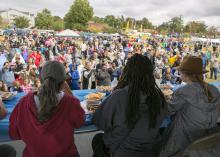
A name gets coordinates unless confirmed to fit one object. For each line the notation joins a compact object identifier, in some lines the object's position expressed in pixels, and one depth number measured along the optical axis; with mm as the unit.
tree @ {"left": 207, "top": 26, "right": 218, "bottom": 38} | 39209
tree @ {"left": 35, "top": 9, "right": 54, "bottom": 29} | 42195
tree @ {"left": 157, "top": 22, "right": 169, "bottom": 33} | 48312
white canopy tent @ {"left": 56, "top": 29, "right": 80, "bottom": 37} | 15909
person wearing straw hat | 1407
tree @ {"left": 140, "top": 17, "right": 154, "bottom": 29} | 49507
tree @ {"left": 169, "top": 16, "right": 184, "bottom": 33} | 45751
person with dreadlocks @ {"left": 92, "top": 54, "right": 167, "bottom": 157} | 1227
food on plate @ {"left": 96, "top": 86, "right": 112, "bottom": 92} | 2143
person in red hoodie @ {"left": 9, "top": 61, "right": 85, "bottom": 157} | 1139
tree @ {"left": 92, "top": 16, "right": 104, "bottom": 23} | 46667
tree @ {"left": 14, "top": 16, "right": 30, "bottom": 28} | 43835
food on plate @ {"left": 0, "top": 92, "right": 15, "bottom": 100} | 1866
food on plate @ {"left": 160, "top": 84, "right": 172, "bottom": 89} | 2261
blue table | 1465
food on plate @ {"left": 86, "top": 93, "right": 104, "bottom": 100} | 1729
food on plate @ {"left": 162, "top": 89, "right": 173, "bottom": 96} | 1963
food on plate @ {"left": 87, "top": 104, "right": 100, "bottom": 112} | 1612
